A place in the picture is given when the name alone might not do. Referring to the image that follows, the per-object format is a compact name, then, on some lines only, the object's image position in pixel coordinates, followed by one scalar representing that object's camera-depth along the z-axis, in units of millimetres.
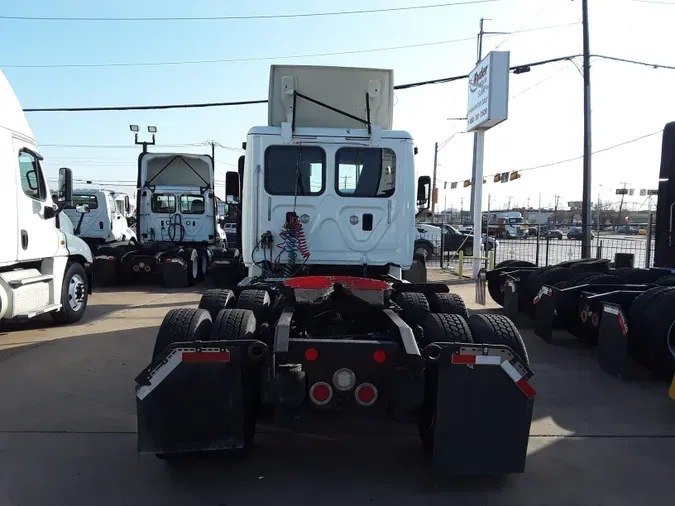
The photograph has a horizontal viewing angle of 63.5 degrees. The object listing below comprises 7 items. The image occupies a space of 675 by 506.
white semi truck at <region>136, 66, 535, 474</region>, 3312
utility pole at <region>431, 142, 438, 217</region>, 34488
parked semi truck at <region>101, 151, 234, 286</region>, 15461
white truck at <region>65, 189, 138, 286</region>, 19844
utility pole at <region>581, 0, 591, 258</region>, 16406
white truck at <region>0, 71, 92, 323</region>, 7027
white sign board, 14000
